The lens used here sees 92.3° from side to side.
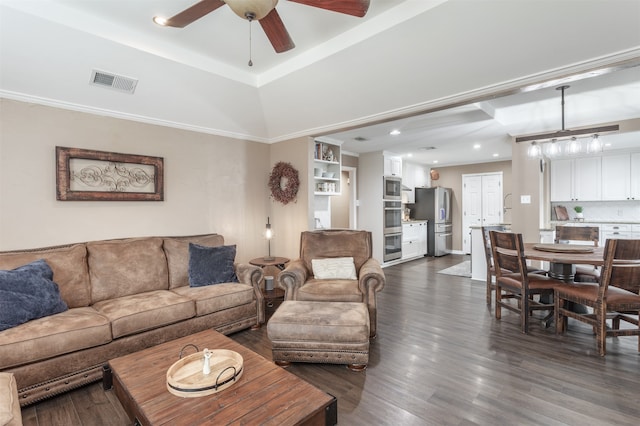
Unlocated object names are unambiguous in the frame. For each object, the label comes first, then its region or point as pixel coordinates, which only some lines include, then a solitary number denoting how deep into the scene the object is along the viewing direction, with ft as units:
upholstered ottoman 7.84
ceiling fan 5.00
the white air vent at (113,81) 9.41
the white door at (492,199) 25.64
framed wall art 9.80
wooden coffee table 4.62
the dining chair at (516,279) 10.36
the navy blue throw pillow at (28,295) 7.22
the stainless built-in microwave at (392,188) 21.48
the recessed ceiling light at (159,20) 6.04
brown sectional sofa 6.91
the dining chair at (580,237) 11.82
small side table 12.40
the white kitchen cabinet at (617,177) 19.43
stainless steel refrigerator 25.64
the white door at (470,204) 26.73
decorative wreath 14.51
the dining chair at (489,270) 12.68
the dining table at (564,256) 9.41
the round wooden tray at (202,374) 5.13
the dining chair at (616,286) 8.61
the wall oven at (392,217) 21.45
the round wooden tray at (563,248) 10.59
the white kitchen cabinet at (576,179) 20.45
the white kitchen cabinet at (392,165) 21.59
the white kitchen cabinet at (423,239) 25.39
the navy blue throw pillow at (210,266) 10.89
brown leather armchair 9.84
